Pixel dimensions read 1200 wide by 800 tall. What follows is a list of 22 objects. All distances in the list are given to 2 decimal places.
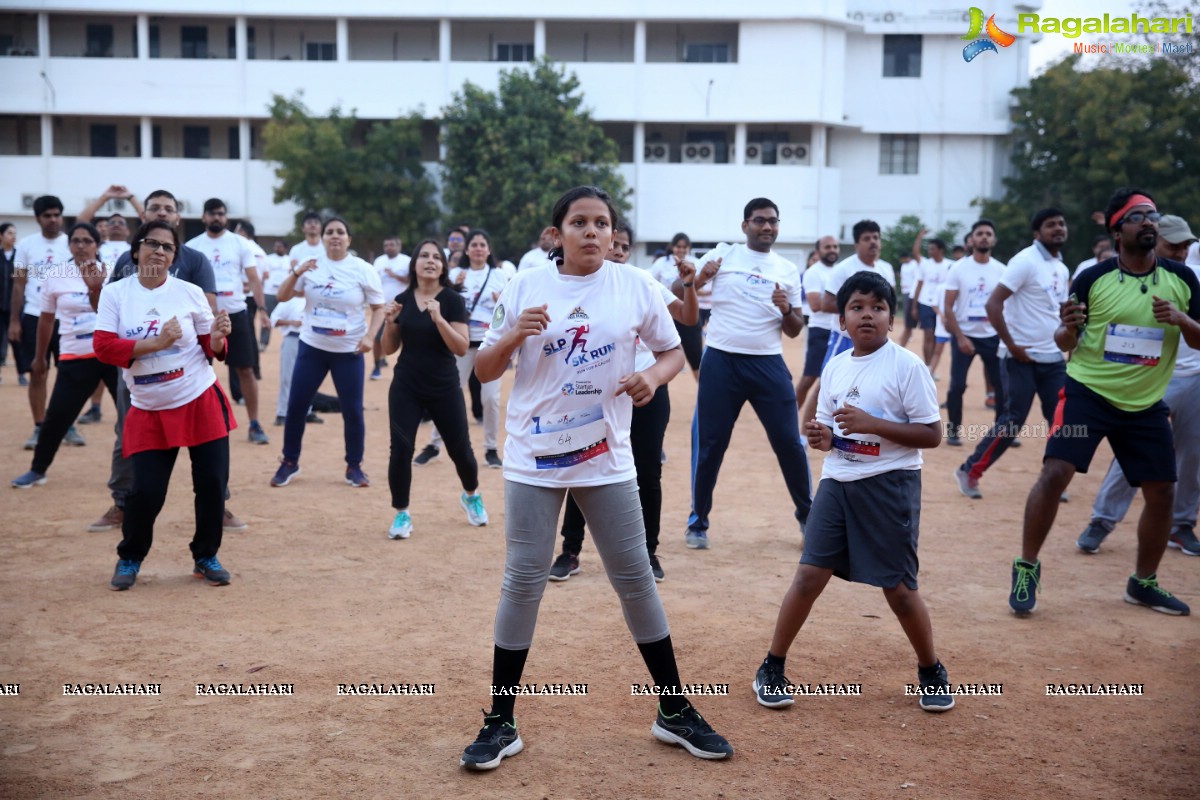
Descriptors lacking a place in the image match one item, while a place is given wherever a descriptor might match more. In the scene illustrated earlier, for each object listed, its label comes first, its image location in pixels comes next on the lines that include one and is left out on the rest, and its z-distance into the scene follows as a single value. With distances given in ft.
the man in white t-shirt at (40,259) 33.73
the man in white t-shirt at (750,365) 23.85
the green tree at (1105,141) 108.47
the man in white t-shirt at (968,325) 37.47
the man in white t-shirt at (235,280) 36.88
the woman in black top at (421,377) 25.43
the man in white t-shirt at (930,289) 54.70
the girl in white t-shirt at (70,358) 27.73
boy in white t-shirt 15.42
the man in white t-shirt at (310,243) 44.61
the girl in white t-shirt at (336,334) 30.40
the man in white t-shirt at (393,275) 49.02
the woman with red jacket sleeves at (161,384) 20.86
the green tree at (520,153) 112.78
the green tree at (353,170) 115.65
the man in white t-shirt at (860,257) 33.06
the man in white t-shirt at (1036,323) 28.30
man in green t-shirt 19.89
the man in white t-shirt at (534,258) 52.80
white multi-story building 121.08
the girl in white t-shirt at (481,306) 34.35
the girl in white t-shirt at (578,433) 13.76
